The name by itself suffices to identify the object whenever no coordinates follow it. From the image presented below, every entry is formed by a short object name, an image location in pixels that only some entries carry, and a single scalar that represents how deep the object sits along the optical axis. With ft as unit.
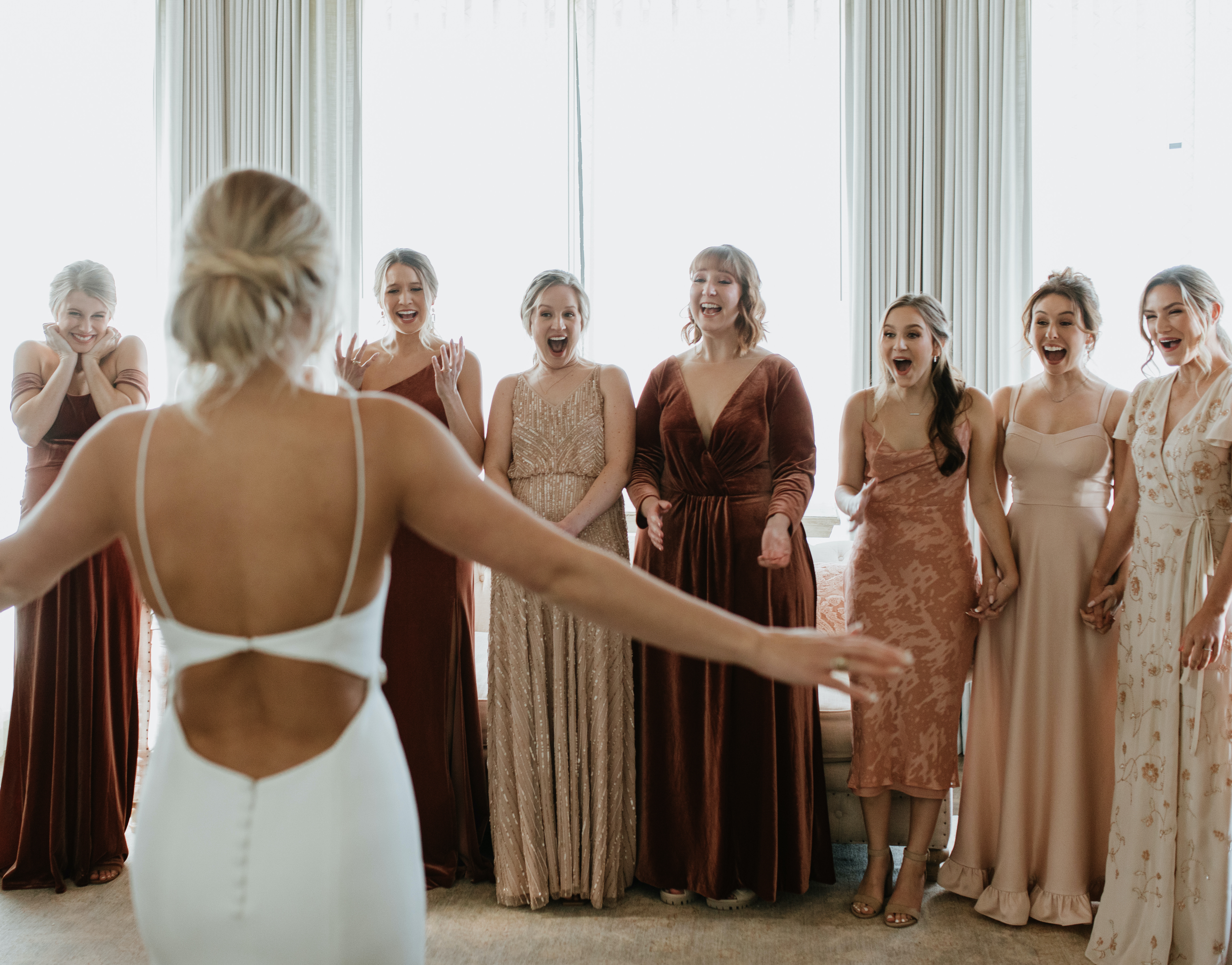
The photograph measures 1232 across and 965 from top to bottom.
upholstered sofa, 10.00
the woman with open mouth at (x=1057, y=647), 8.93
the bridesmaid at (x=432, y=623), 9.71
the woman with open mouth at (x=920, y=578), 9.16
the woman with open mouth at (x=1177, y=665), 7.84
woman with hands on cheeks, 9.89
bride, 3.20
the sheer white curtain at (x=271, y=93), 15.78
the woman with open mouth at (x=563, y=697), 9.36
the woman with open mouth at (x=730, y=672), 9.20
